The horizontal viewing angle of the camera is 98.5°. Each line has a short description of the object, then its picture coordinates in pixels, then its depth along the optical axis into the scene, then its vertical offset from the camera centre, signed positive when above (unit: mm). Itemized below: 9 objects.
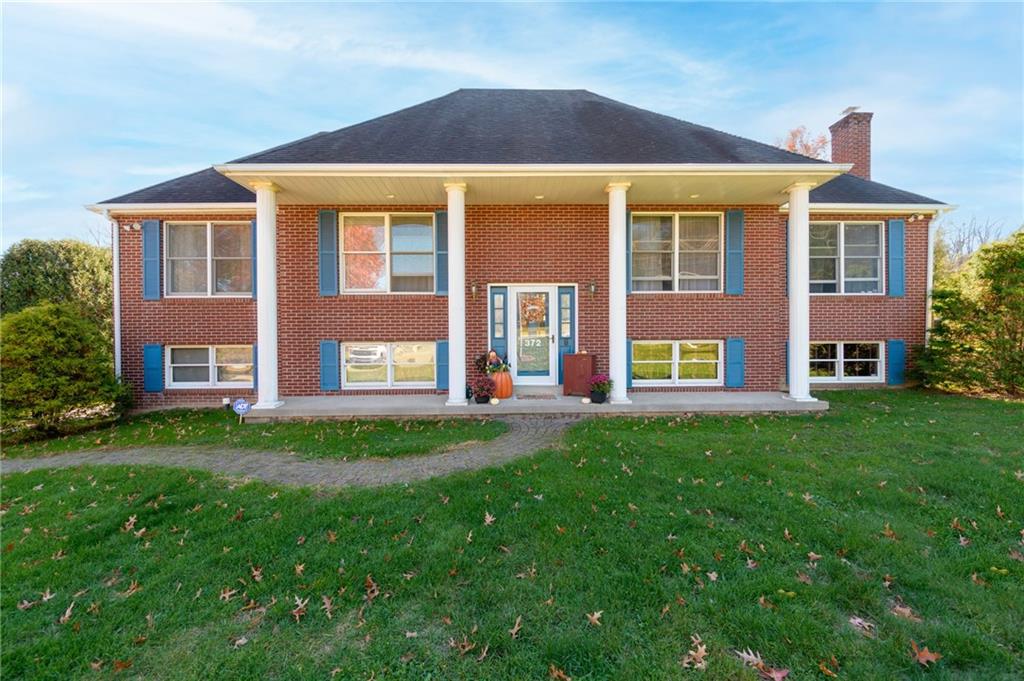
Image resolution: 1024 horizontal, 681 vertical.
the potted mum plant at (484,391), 7816 -1058
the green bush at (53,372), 6637 -643
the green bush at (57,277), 12000 +1542
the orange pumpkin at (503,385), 8141 -992
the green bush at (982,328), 8891 +75
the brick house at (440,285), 8922 +963
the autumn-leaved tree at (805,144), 20875 +8986
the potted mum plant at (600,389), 7820 -1029
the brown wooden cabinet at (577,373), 8375 -797
